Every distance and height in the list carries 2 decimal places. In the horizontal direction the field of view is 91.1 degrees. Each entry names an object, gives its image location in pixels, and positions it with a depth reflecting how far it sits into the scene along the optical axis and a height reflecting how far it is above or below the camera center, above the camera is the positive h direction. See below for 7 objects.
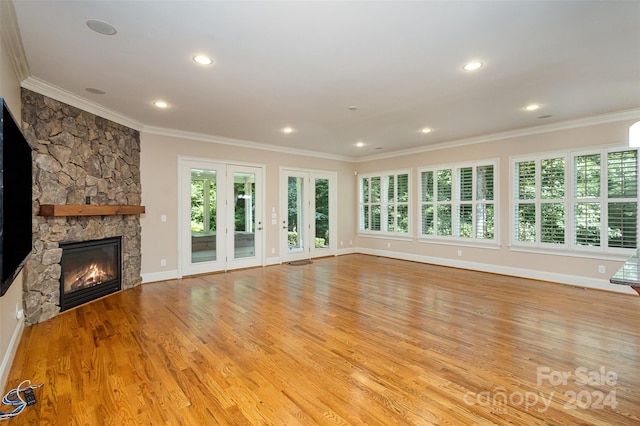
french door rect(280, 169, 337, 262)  7.46 -0.04
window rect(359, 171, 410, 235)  7.80 +0.25
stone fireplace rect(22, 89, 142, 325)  3.58 +0.43
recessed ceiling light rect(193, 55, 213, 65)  2.96 +1.47
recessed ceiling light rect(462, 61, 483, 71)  3.10 +1.47
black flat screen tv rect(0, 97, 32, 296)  1.76 +0.09
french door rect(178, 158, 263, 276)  5.93 -0.07
